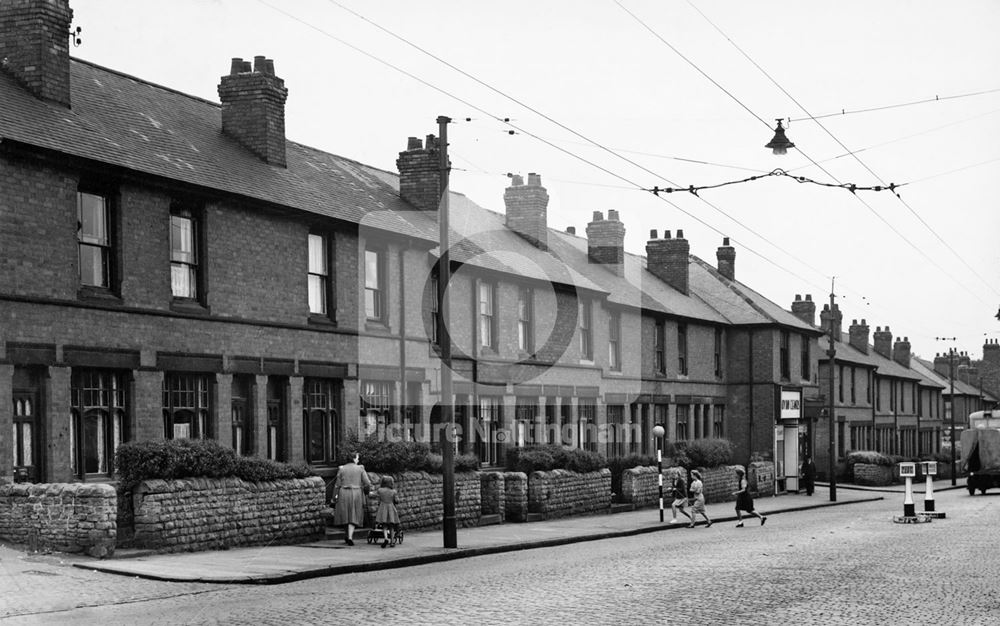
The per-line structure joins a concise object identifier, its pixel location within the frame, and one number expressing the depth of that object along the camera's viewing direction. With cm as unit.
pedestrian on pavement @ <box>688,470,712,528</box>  2994
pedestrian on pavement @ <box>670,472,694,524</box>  3080
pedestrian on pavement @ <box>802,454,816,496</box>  4938
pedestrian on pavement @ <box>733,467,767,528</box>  3002
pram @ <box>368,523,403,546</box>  2170
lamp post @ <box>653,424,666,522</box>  3159
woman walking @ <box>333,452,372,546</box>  2195
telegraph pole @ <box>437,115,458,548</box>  2150
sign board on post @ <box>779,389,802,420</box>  5281
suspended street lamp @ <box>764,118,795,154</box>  2275
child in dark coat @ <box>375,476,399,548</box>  2156
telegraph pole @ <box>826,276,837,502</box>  4462
